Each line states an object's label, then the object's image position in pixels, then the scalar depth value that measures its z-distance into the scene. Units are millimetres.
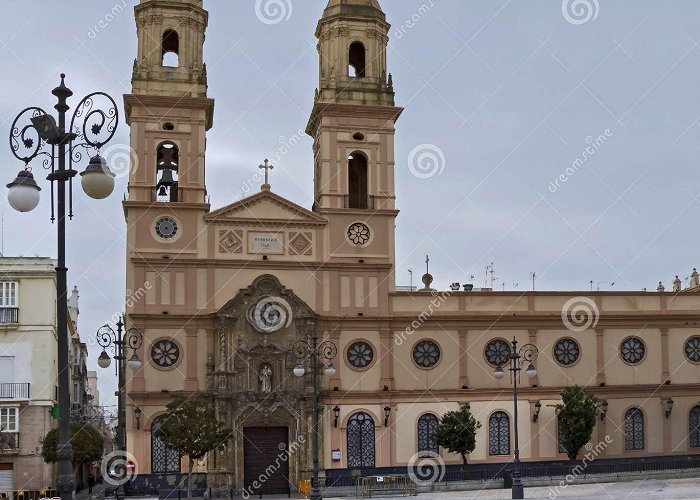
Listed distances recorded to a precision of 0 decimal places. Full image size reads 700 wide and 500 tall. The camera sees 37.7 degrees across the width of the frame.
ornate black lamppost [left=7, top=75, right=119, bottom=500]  15039
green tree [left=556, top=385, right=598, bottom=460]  49844
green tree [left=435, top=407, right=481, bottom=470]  48875
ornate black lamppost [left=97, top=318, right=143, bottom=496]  32375
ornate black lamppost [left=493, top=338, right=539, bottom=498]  38500
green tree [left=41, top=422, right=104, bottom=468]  47375
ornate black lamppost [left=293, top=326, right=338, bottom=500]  48625
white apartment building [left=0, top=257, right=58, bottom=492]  49906
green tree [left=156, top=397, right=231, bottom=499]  43094
